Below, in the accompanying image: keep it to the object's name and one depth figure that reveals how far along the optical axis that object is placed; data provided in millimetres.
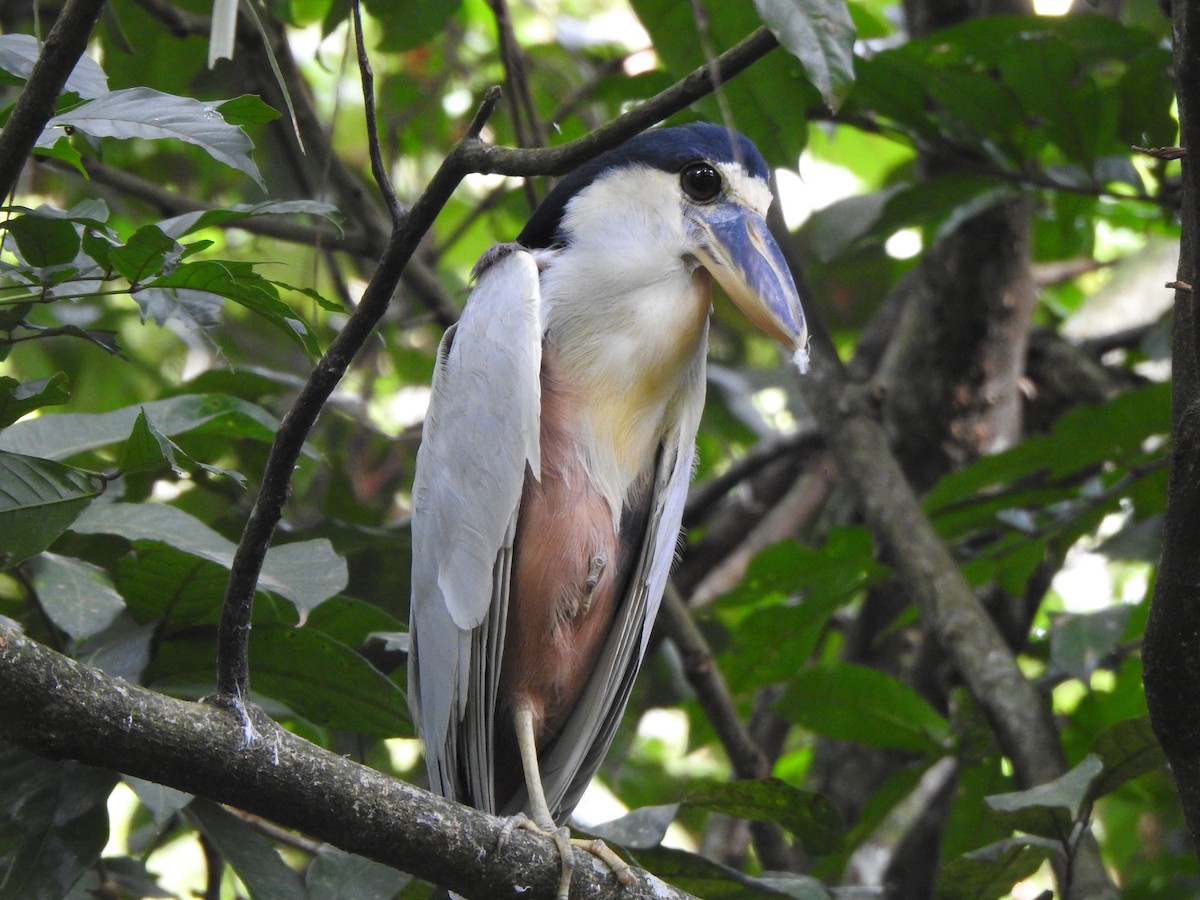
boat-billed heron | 10920
